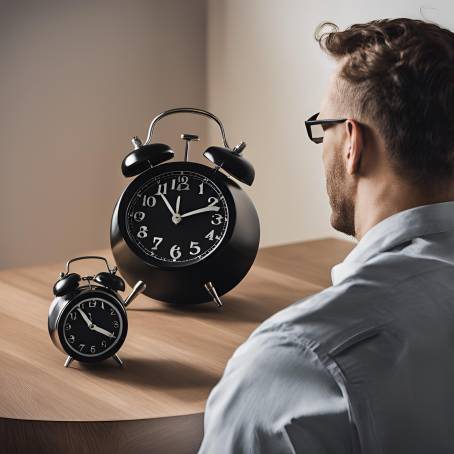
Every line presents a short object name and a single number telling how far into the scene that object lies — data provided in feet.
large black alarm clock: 5.61
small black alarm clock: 4.93
